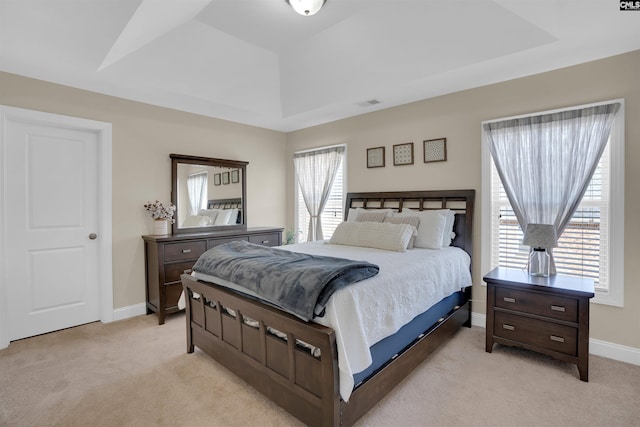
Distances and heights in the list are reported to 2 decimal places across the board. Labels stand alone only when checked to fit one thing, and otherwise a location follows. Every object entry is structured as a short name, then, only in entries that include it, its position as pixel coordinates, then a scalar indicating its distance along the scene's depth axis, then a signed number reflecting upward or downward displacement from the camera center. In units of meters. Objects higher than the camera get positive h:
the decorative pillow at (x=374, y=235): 3.10 -0.27
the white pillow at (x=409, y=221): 3.26 -0.13
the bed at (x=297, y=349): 1.67 -0.95
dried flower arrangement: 3.79 -0.01
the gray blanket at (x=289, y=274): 1.74 -0.42
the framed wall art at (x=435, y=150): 3.63 +0.69
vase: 3.78 -0.21
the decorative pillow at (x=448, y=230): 3.39 -0.23
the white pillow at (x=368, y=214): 3.69 -0.06
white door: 3.03 -0.18
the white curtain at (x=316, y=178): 4.72 +0.49
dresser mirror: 4.04 +0.22
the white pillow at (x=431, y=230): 3.20 -0.22
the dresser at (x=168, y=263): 3.50 -0.61
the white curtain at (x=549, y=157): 2.71 +0.47
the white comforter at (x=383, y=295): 1.68 -0.58
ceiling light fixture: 2.49 +1.64
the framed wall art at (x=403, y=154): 3.92 +0.69
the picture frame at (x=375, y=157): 4.19 +0.70
